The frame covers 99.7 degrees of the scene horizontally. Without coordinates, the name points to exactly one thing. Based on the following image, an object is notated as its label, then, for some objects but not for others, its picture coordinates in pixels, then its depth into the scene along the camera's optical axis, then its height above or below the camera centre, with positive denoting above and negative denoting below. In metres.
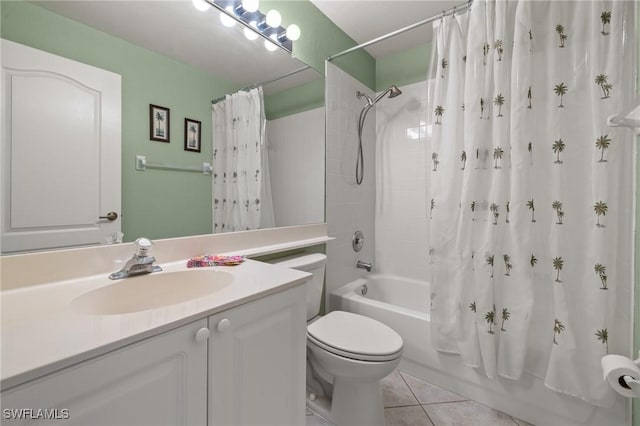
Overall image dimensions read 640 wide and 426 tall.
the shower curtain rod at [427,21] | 1.49 +1.13
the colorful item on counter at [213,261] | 1.04 -0.20
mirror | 0.86 +0.55
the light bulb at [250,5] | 1.31 +1.01
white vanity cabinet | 0.46 -0.36
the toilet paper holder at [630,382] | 0.88 -0.56
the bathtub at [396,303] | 1.66 -0.66
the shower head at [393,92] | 2.03 +0.91
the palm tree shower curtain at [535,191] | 1.15 +0.10
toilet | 1.18 -0.65
